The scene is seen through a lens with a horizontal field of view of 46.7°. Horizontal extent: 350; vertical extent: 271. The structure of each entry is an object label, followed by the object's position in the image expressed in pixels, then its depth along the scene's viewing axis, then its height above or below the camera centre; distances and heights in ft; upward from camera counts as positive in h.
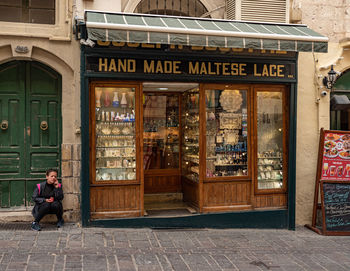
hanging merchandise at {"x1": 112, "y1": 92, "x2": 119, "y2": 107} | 26.97 +2.45
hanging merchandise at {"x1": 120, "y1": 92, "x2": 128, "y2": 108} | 27.09 +2.33
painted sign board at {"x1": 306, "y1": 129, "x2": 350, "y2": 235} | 28.19 -3.47
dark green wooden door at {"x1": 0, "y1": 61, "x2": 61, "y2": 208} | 25.72 +0.65
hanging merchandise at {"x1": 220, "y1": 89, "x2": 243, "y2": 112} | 28.73 +2.59
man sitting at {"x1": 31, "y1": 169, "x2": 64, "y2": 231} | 24.47 -3.73
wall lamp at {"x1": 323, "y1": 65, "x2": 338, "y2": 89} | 29.22 +4.18
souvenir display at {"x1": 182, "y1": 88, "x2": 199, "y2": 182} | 29.30 +0.17
